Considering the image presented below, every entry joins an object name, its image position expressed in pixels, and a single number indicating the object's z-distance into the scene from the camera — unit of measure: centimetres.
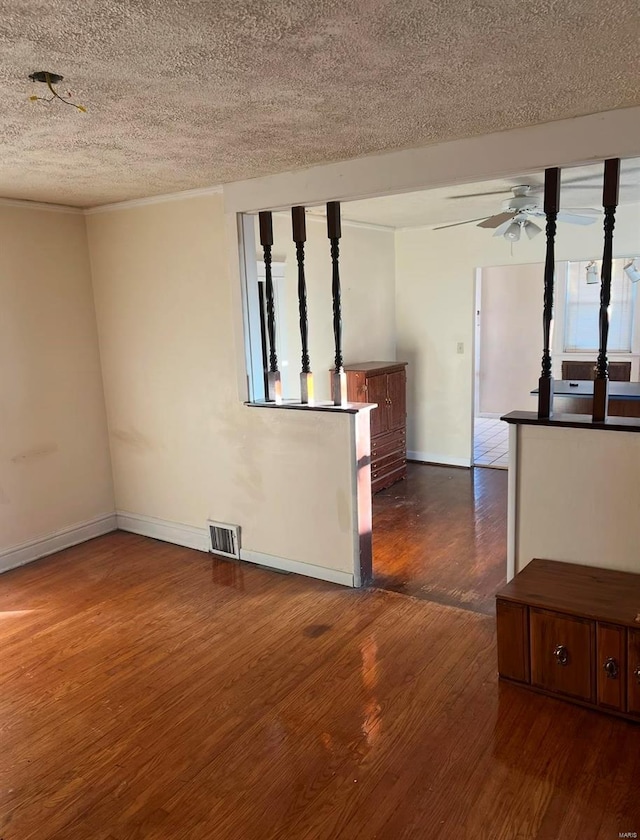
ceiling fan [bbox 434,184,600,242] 389
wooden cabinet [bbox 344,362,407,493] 520
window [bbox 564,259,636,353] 694
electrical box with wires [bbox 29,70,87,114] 182
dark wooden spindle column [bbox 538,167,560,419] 267
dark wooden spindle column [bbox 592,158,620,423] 254
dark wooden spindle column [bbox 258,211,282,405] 358
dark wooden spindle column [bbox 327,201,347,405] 335
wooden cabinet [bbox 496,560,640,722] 225
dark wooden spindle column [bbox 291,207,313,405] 348
